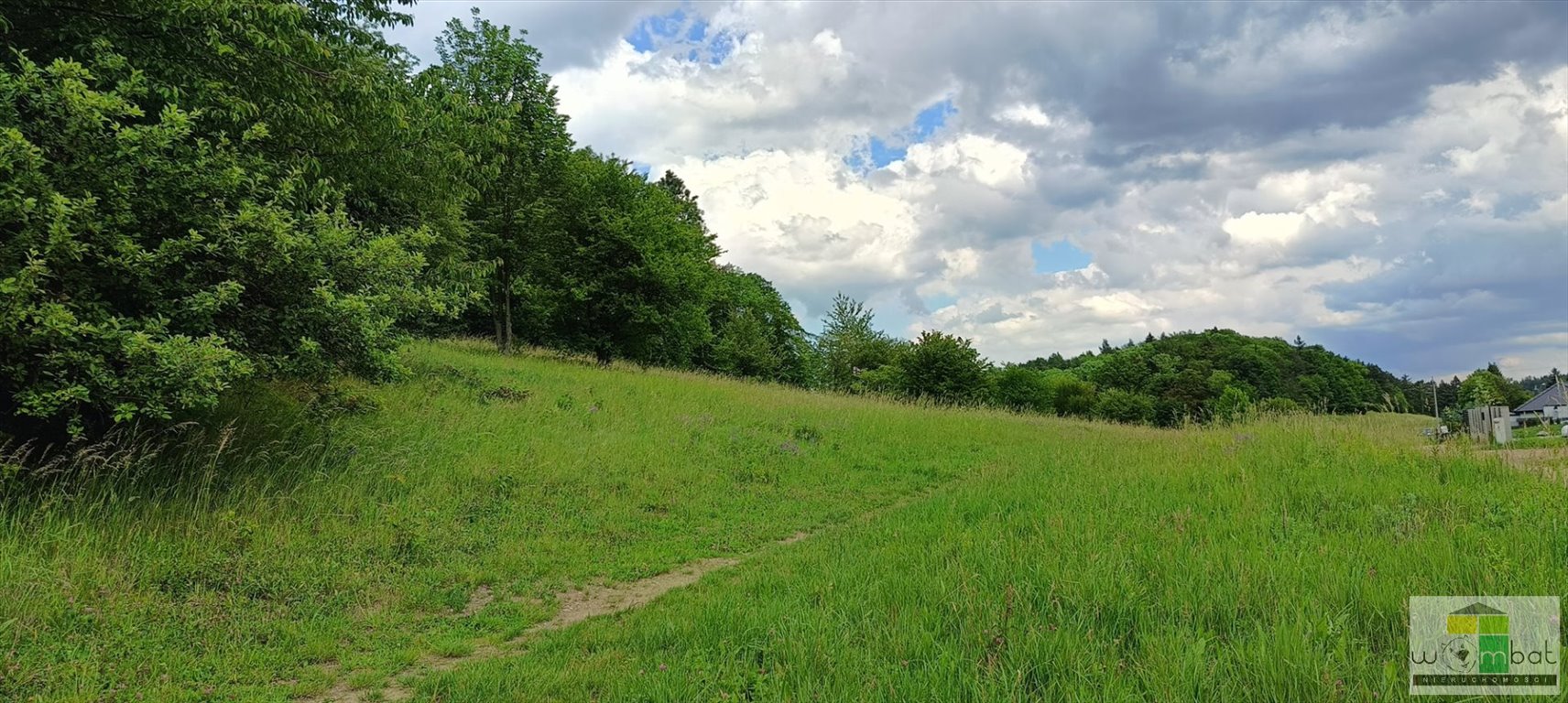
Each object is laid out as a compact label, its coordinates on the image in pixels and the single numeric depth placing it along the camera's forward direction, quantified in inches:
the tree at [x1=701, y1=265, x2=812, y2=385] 1708.9
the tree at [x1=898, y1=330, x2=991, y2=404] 1135.6
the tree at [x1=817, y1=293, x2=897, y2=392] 1914.4
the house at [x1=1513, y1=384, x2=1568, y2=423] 2010.3
